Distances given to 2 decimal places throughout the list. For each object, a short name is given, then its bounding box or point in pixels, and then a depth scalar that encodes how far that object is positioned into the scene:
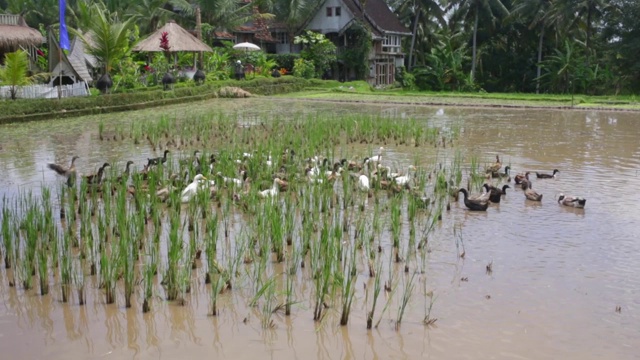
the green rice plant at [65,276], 5.81
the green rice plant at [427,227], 7.38
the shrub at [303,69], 37.19
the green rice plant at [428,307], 5.58
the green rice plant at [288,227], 7.30
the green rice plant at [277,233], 6.77
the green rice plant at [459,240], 7.38
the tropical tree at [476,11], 37.31
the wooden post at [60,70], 21.75
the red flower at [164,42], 29.12
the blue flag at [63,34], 21.83
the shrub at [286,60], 39.66
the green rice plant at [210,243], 6.29
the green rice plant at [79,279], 5.77
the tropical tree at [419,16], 41.31
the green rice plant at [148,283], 5.50
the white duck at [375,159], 11.16
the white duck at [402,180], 9.89
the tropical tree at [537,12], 34.44
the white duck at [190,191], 8.79
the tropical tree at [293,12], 40.88
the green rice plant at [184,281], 5.87
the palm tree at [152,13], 38.25
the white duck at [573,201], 9.36
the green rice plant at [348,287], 5.43
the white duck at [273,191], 8.71
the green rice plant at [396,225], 7.16
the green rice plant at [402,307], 5.41
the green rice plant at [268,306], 5.45
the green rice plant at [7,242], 6.34
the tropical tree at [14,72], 20.00
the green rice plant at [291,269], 5.66
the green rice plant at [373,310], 5.28
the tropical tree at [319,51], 39.12
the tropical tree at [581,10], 32.44
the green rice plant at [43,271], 5.81
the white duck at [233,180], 9.43
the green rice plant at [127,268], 5.70
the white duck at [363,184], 9.77
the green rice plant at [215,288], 5.58
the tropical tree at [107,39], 23.08
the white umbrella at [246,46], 36.81
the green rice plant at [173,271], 5.82
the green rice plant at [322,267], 5.52
